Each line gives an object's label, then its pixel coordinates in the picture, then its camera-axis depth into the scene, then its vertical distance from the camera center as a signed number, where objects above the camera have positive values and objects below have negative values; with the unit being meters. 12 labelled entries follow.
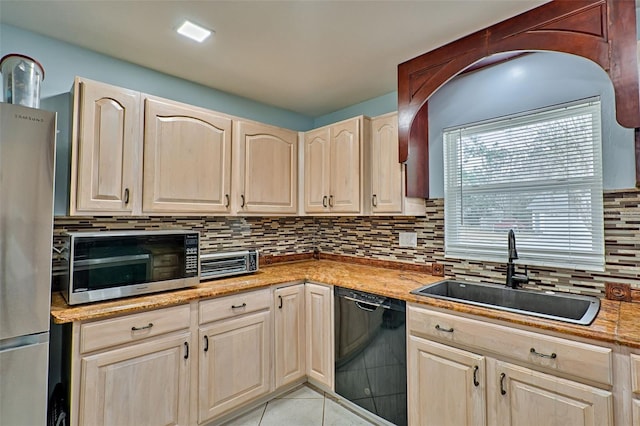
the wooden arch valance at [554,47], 1.38 +0.91
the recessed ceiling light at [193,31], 1.74 +1.07
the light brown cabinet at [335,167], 2.46 +0.44
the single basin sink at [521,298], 1.65 -0.46
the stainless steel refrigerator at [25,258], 1.30 -0.17
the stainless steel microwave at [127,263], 1.60 -0.25
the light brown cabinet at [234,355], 1.90 -0.87
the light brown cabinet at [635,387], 1.16 -0.62
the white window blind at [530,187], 1.75 +0.20
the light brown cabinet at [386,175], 2.29 +0.33
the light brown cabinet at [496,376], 1.25 -0.72
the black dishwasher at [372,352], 1.85 -0.84
